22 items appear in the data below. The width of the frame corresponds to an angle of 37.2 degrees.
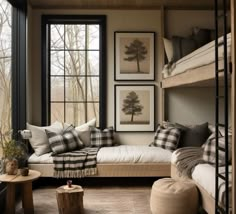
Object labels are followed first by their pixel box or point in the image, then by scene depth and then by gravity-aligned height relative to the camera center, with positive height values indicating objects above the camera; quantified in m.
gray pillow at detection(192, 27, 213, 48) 5.36 +1.02
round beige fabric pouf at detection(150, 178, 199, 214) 3.41 -0.95
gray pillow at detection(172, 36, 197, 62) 5.11 +0.81
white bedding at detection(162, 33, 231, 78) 2.99 +0.46
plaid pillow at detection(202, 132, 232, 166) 3.54 -0.53
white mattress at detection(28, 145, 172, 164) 4.86 -0.77
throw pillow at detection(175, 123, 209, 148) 5.25 -0.51
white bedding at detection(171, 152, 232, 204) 2.97 -0.71
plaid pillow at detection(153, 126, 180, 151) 5.17 -0.54
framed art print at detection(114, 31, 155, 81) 5.70 +0.73
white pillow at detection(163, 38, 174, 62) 5.37 +0.83
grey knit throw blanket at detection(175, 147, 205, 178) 3.81 -0.65
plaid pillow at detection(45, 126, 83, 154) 4.98 -0.57
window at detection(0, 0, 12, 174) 4.14 +0.45
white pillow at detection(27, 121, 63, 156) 5.04 -0.55
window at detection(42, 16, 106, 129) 5.72 +0.53
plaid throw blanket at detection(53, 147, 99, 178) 4.80 -0.87
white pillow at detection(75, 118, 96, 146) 5.49 -0.48
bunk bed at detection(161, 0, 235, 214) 2.67 +0.26
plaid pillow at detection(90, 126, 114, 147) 5.48 -0.55
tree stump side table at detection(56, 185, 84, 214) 3.58 -1.01
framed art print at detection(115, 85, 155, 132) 5.71 -0.08
